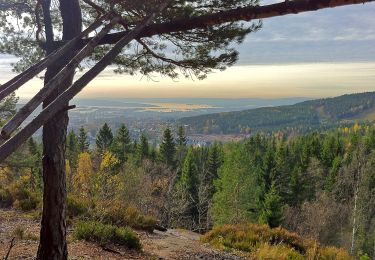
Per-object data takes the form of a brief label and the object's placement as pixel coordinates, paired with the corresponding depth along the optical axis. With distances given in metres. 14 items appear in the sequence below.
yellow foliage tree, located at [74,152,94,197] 33.89
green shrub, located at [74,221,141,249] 8.07
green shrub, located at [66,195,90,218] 10.90
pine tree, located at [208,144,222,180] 49.94
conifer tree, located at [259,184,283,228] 32.84
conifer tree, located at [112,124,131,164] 45.52
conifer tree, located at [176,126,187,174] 53.25
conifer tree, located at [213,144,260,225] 30.45
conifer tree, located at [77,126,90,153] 50.86
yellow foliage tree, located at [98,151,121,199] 21.06
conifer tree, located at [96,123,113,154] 45.25
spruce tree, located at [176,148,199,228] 42.06
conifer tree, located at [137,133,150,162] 48.84
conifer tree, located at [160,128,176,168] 48.25
